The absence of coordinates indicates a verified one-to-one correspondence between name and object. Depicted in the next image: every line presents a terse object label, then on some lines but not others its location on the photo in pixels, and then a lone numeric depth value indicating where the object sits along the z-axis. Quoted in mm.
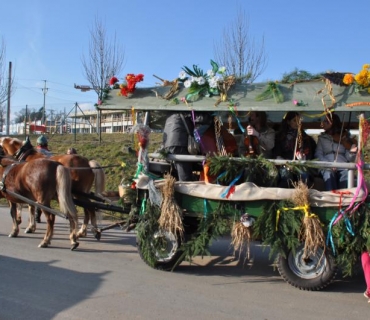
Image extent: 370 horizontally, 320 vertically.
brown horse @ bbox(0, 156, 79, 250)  7402
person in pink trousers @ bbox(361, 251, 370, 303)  4902
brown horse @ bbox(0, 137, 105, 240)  8289
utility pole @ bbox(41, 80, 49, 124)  28525
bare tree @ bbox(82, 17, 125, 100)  21844
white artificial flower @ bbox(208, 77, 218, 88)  5809
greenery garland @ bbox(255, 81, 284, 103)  5535
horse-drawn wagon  5160
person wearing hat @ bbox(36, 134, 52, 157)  10568
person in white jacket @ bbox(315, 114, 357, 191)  5559
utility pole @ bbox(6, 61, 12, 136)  23781
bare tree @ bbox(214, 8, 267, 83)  16062
